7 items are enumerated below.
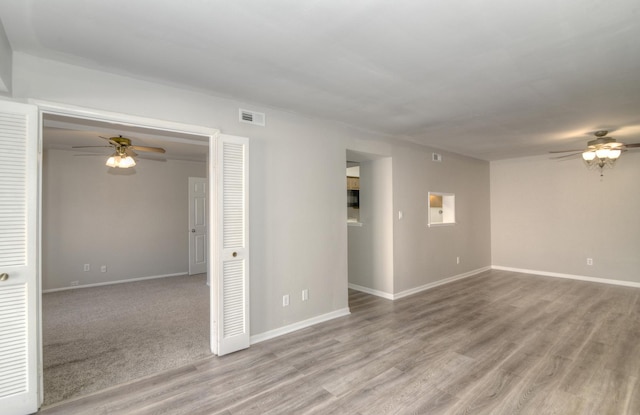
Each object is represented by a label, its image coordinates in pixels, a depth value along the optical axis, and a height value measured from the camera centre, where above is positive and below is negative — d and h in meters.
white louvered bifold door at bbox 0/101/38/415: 2.09 -0.31
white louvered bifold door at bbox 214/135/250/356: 3.06 -0.34
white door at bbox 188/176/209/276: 7.00 -0.32
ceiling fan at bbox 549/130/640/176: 4.33 +0.87
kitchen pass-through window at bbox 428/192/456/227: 6.19 +0.01
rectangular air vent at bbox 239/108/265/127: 3.35 +1.08
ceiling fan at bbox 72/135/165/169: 4.20 +0.92
